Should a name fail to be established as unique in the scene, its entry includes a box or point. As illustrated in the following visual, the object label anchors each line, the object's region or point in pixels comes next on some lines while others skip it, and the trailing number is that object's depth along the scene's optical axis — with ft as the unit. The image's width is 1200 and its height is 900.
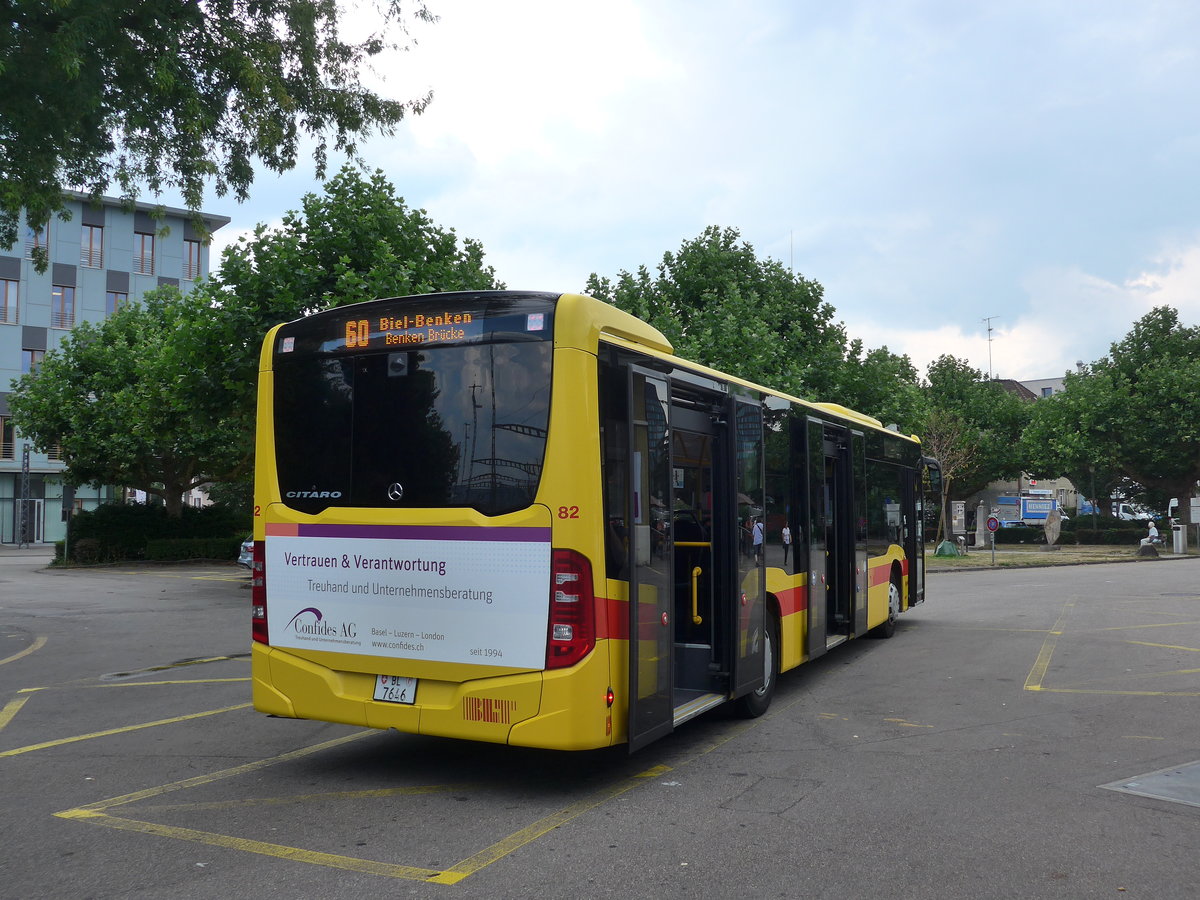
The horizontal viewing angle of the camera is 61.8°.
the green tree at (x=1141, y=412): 146.00
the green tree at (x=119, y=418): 109.29
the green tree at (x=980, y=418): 188.85
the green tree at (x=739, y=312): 90.48
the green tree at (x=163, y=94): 35.55
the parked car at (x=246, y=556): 84.69
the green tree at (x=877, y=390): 102.42
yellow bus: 18.93
